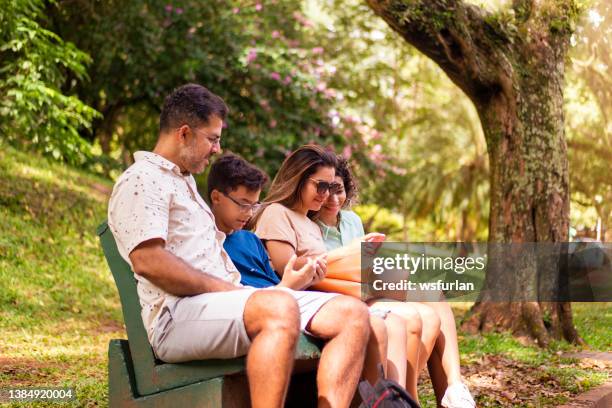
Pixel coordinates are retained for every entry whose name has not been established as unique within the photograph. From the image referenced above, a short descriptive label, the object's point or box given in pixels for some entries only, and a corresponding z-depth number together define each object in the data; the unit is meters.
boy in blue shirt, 3.93
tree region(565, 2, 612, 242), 15.48
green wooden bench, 3.34
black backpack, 3.45
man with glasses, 3.21
